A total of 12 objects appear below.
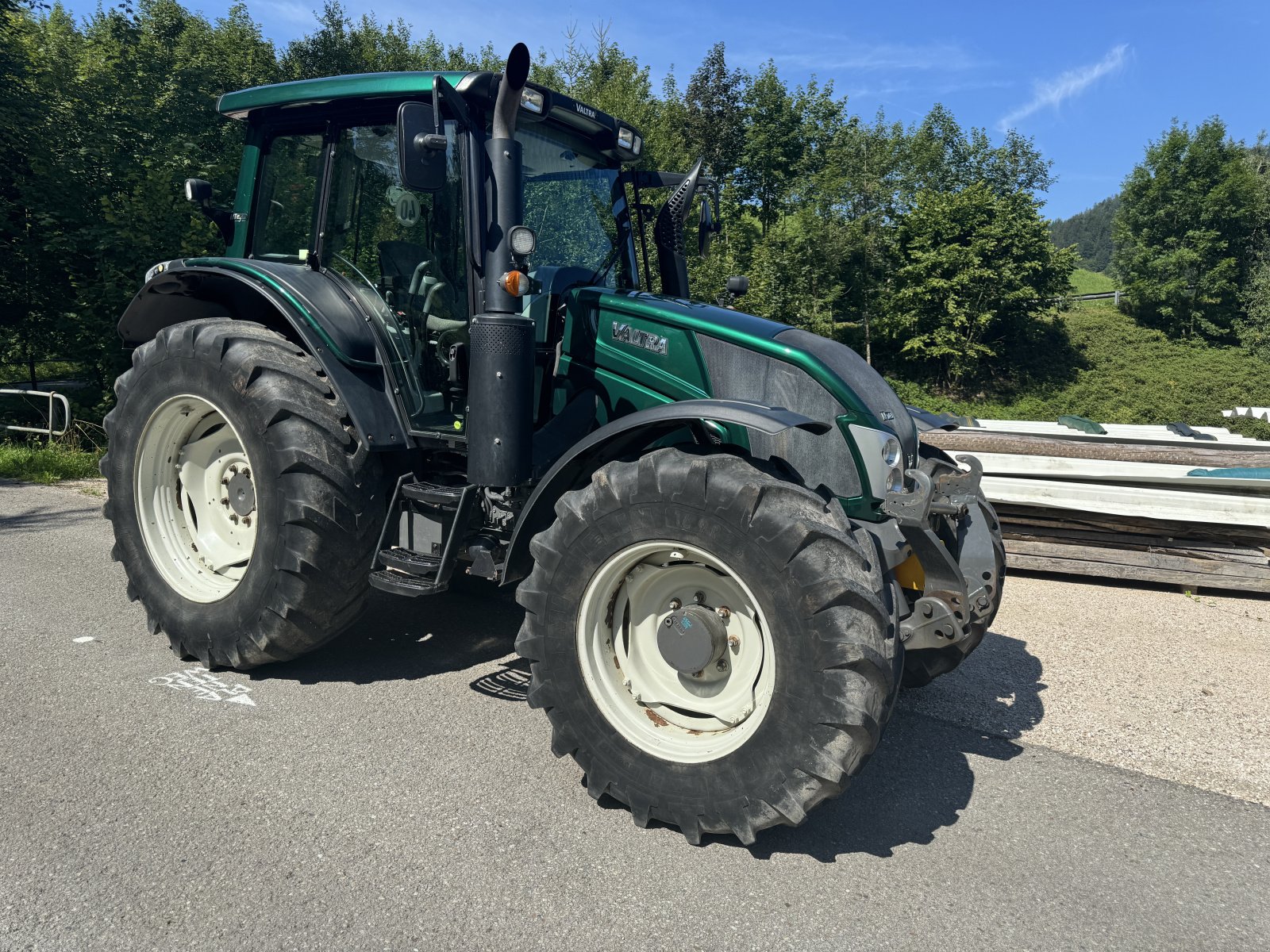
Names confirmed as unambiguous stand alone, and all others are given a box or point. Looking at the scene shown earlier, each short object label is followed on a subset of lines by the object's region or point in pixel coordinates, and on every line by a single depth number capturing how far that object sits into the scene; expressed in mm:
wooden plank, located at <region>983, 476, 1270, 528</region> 6250
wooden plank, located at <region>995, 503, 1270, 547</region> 6348
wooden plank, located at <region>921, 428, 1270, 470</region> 7273
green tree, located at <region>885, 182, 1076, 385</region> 34281
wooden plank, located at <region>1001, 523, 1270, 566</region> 6316
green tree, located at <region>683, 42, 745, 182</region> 37906
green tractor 2834
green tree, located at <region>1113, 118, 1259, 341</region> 37406
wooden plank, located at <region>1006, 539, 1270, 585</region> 6273
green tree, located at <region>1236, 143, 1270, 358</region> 35281
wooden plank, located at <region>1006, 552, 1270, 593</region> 6289
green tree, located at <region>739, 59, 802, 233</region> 37875
